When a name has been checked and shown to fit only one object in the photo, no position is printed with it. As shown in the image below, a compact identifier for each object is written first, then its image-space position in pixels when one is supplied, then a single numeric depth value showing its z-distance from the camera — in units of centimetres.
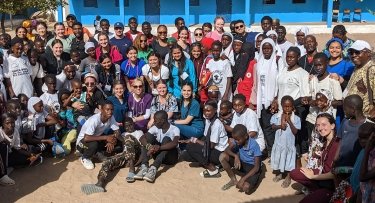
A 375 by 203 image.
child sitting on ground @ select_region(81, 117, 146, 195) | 586
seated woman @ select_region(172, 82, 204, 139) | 681
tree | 1688
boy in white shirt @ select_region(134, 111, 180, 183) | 620
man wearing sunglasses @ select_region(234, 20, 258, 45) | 814
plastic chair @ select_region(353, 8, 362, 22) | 2550
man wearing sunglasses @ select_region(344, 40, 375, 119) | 538
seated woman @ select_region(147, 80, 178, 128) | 689
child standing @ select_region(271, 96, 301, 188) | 589
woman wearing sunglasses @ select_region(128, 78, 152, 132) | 693
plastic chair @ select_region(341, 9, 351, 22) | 2589
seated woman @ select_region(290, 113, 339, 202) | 493
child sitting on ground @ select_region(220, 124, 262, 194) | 573
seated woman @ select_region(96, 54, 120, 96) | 721
